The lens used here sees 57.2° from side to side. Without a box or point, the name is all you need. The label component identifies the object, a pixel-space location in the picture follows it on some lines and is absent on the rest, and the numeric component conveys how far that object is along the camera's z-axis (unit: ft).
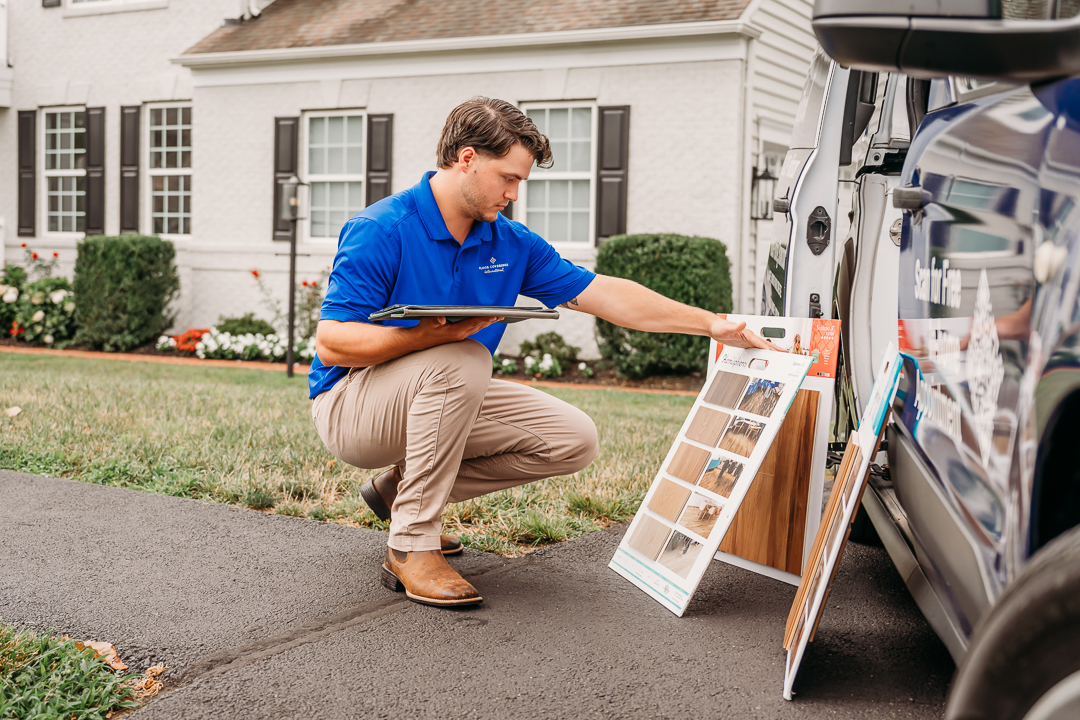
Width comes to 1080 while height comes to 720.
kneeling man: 9.94
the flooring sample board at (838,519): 7.43
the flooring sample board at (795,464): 10.33
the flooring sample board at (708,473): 9.64
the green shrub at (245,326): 41.60
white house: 35.12
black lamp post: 34.01
